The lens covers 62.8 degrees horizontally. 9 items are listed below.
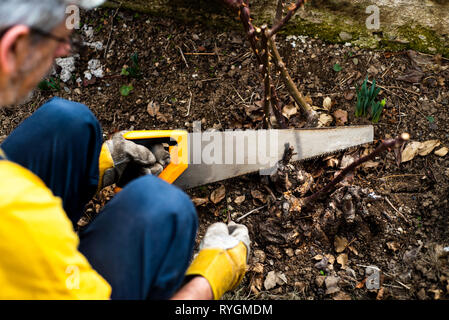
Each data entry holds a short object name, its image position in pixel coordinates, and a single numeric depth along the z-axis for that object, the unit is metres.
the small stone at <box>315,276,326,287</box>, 2.11
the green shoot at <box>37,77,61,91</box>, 2.59
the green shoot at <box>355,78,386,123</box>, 2.29
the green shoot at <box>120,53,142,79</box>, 2.52
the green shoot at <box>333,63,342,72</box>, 2.63
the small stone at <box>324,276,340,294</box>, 2.08
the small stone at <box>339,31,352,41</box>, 2.65
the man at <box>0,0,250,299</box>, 1.04
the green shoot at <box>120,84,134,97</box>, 2.72
